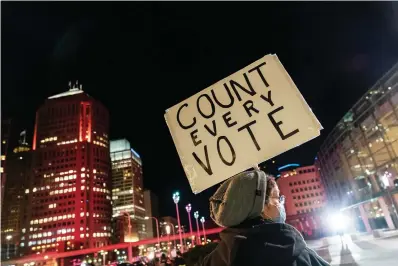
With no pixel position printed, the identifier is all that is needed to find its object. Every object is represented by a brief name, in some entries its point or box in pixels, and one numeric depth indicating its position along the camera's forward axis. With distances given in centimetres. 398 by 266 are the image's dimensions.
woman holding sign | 163
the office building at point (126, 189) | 15475
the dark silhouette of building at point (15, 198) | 12675
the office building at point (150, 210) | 17475
